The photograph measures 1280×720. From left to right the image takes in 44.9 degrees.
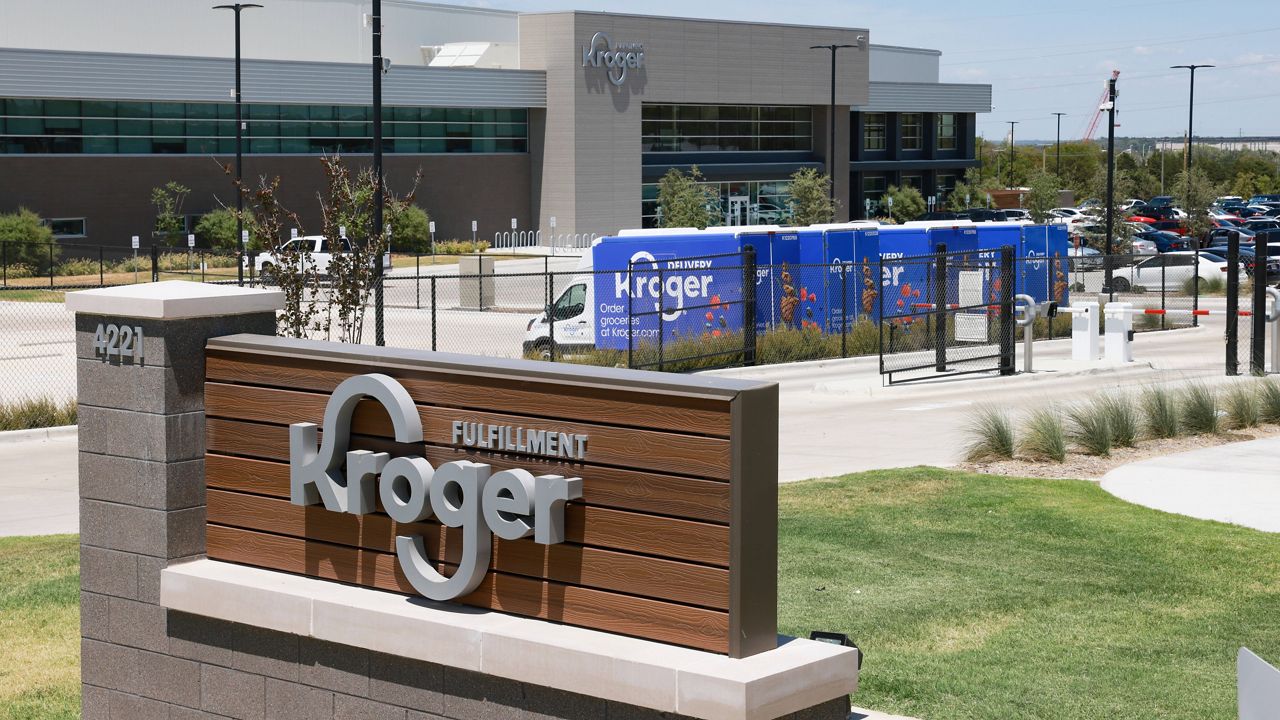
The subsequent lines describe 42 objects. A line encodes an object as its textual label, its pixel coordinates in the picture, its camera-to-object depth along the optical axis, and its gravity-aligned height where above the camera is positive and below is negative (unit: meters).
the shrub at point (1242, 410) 16.83 -1.66
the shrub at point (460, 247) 65.75 +0.30
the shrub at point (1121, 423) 15.58 -1.67
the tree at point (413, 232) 62.16 +0.87
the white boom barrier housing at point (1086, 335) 25.70 -1.31
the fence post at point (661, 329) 22.98 -1.12
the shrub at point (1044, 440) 14.73 -1.75
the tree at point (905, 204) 87.62 +2.94
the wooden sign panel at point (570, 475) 5.44 -0.85
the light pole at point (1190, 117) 78.75 +7.41
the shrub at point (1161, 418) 16.19 -1.68
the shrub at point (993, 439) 14.93 -1.77
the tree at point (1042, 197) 73.19 +2.82
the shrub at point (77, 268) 50.50 -0.51
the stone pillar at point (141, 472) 7.05 -1.01
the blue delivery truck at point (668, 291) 25.80 -0.61
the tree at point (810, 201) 69.50 +2.47
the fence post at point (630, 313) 22.16 -0.86
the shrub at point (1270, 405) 17.17 -1.63
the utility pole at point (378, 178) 21.09 +1.15
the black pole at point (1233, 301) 22.55 -0.64
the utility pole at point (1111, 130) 47.53 +4.11
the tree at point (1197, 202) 68.19 +2.45
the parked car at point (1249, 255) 45.06 +0.08
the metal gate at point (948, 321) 24.27 -1.14
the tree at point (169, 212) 58.72 +1.55
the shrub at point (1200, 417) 16.36 -1.68
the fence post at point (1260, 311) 21.66 -0.75
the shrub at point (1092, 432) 15.17 -1.73
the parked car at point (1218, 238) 61.69 +0.79
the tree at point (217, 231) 58.00 +0.84
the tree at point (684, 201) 69.88 +2.50
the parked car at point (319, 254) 46.81 -0.02
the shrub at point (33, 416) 18.91 -2.02
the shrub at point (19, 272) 48.94 -0.63
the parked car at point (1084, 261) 42.90 -0.12
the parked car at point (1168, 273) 44.22 -0.46
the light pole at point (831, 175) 72.00 +4.12
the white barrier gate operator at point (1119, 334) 25.73 -1.28
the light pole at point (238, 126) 45.47 +3.78
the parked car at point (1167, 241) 61.44 +0.65
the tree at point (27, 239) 50.25 +0.45
